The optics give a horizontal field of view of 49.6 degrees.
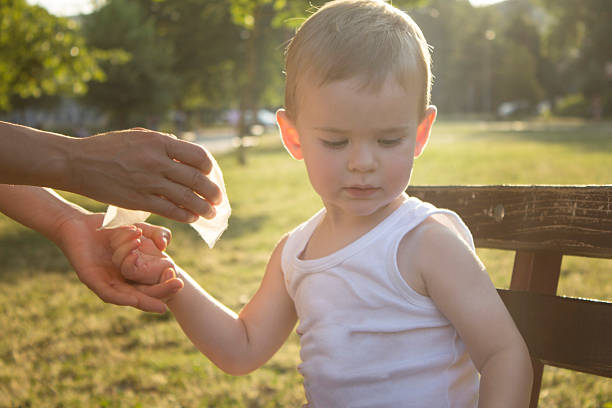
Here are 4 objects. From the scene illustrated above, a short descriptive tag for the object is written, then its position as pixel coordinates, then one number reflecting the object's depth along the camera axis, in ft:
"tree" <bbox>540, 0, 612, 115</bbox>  147.02
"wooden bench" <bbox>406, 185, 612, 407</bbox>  5.81
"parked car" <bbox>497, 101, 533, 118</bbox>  228.98
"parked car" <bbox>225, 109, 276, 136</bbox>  194.34
